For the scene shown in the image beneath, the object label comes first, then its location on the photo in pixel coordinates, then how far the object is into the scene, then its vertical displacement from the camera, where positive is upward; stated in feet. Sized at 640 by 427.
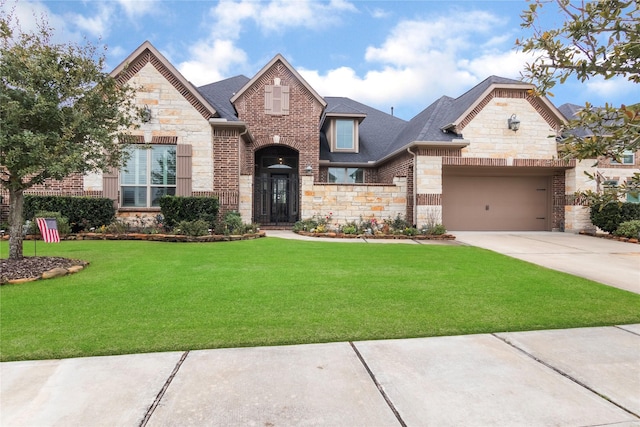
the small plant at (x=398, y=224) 41.76 -1.77
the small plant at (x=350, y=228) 40.83 -2.18
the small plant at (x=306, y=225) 42.32 -1.91
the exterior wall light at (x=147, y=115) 40.23 +10.68
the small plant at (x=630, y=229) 39.24 -2.02
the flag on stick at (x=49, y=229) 21.61 -1.30
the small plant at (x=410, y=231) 40.78 -2.49
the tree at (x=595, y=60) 7.45 +3.52
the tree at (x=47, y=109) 18.57 +5.50
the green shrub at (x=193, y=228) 34.67 -1.93
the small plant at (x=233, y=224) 37.11 -1.64
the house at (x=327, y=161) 41.22 +6.51
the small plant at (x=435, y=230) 39.91 -2.34
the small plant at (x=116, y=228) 35.94 -2.07
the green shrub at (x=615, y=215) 42.09 -0.53
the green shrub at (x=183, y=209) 36.63 -0.06
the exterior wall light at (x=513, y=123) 44.65 +11.05
